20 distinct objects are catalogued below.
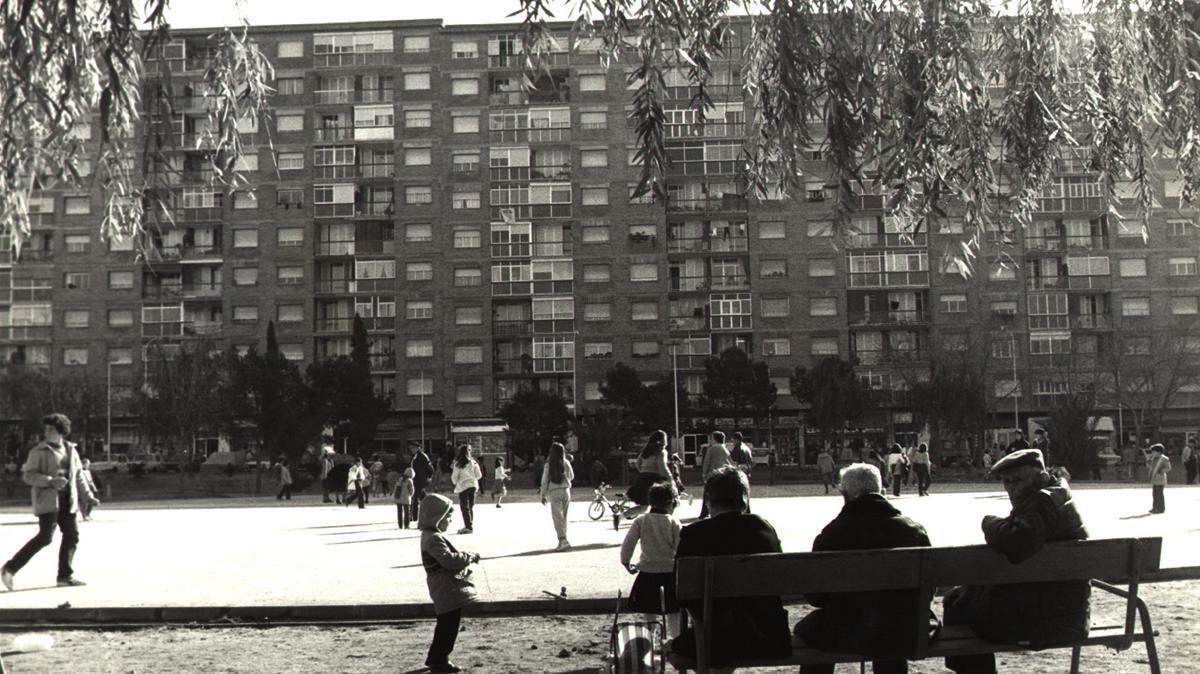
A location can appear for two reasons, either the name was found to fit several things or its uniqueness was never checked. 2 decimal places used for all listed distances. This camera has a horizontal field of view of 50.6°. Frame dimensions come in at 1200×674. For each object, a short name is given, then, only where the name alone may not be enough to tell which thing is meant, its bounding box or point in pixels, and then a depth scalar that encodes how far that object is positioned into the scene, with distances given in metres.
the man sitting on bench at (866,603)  5.60
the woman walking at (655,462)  17.56
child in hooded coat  7.79
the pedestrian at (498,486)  34.33
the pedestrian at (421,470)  24.31
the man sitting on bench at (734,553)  5.51
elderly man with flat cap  5.64
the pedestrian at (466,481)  21.86
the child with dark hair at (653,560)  8.26
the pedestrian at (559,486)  17.33
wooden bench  5.39
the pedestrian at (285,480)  44.94
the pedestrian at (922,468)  36.75
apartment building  75.12
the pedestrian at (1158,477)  24.14
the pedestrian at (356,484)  35.62
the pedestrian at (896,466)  35.56
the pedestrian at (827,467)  40.66
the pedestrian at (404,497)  23.52
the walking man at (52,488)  12.09
